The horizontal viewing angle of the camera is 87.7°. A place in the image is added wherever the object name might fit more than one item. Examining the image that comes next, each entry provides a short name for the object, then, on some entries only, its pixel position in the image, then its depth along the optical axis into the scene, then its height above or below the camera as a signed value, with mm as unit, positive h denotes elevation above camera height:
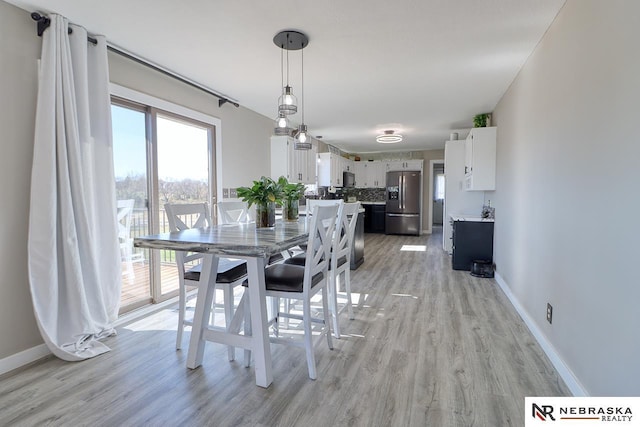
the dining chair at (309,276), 1961 -506
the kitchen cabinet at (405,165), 8656 +758
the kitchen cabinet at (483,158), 4531 +484
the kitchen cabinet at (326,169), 7062 +535
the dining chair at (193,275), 2232 -550
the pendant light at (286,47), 2518 +1197
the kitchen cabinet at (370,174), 9047 +548
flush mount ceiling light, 6301 +1095
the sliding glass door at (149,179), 3029 +155
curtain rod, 2227 +1177
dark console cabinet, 4488 -653
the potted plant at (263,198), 2467 -27
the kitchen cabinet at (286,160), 5148 +551
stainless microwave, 8289 +378
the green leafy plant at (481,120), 4938 +1093
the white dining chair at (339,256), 2562 -514
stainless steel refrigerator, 8273 -202
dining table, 1713 -427
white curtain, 2199 -30
